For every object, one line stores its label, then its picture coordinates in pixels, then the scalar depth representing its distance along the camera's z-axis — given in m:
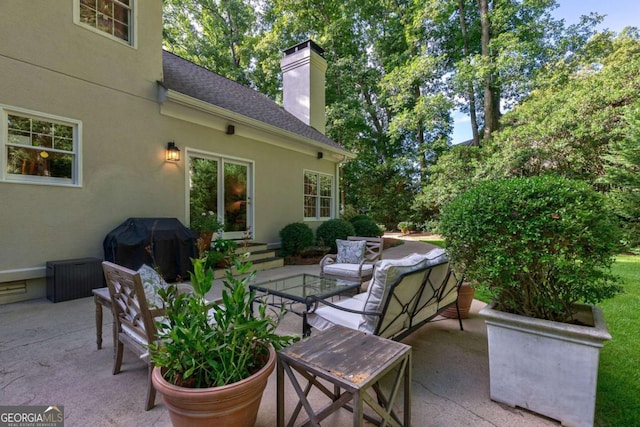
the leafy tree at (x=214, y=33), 16.02
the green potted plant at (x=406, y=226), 15.30
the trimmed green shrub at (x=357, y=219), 11.28
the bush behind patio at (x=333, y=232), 8.94
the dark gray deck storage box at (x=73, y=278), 4.30
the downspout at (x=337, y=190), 11.06
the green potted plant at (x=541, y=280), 1.88
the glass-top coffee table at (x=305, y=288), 3.00
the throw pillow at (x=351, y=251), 5.62
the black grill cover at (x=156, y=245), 4.82
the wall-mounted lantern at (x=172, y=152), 5.95
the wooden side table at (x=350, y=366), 1.42
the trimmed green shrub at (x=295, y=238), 8.03
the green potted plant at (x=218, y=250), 5.95
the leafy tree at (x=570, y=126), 8.81
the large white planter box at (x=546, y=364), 1.84
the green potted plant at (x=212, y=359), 1.42
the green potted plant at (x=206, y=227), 6.20
